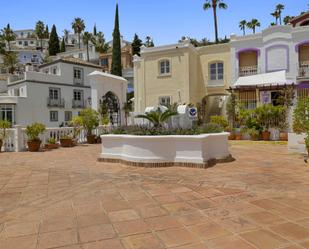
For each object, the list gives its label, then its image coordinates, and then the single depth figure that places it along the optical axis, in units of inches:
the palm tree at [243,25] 1839.8
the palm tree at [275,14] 1942.8
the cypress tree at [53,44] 2605.8
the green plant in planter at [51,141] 528.7
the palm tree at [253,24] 1675.7
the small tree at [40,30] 3216.0
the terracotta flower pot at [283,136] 625.2
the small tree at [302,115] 348.3
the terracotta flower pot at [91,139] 600.1
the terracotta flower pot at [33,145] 490.6
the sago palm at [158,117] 377.1
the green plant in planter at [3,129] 491.0
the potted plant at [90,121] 577.6
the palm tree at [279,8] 1927.9
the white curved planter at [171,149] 315.6
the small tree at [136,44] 2253.4
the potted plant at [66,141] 546.9
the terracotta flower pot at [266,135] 635.5
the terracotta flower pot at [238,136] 674.8
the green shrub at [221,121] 692.1
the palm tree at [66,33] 3796.3
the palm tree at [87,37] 2481.5
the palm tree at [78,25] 2723.9
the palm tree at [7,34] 2469.5
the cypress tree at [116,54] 1504.7
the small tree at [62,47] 2744.1
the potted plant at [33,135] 490.3
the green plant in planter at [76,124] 571.8
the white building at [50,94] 1302.9
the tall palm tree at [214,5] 1471.5
